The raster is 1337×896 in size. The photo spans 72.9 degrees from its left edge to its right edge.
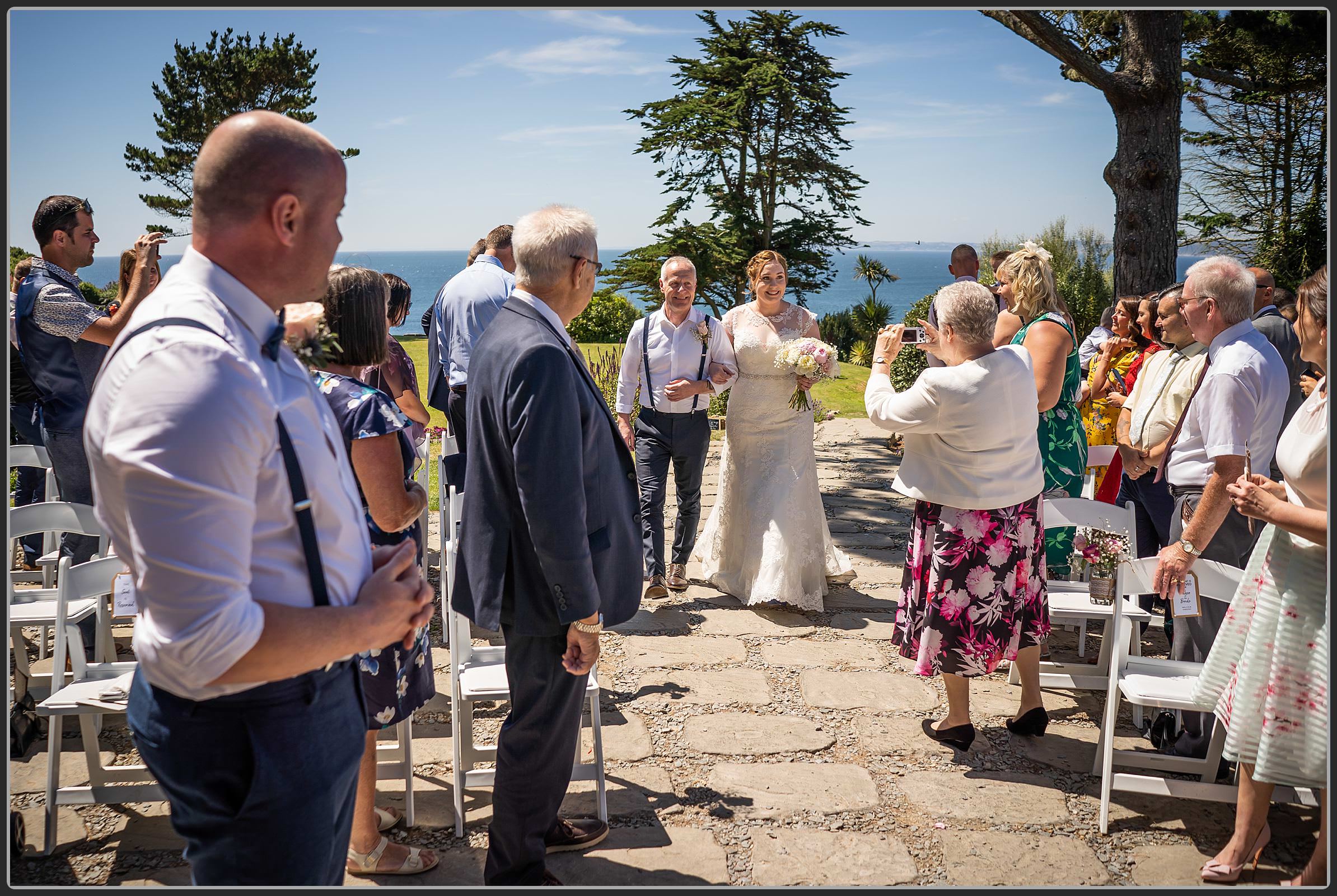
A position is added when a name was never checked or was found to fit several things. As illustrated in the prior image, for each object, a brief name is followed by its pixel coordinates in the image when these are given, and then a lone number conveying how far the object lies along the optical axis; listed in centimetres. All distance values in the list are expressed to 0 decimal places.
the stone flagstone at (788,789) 366
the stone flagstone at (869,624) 556
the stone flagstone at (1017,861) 320
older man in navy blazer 255
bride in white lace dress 594
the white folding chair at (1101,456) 534
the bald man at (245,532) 141
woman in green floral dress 487
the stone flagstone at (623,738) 408
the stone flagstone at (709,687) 468
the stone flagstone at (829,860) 321
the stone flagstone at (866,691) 462
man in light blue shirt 567
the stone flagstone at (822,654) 513
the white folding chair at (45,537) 503
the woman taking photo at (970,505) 390
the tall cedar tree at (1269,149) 1437
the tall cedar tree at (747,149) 2811
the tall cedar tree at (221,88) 2602
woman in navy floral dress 275
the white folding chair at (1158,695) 343
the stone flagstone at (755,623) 559
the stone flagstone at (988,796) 362
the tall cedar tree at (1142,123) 902
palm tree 3167
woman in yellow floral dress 665
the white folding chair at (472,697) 343
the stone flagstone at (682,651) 514
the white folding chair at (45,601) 404
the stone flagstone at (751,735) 416
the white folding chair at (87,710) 323
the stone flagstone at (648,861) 317
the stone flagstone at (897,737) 416
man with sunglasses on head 491
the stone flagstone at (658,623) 559
